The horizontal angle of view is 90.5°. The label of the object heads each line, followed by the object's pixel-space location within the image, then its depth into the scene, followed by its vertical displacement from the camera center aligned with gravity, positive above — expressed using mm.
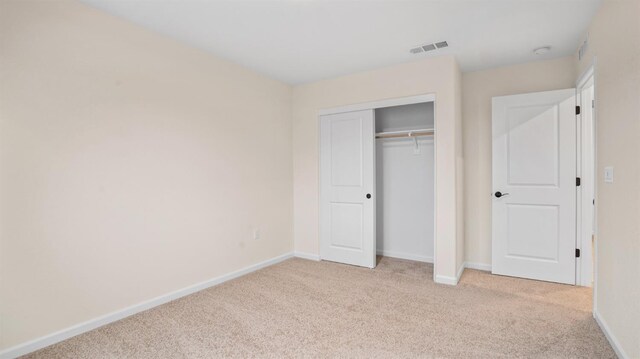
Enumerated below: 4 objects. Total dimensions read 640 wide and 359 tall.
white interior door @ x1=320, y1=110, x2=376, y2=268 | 3922 -188
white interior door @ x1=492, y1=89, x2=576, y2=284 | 3254 -166
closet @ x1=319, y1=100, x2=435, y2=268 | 3947 -124
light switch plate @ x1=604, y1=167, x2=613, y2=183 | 2076 -36
